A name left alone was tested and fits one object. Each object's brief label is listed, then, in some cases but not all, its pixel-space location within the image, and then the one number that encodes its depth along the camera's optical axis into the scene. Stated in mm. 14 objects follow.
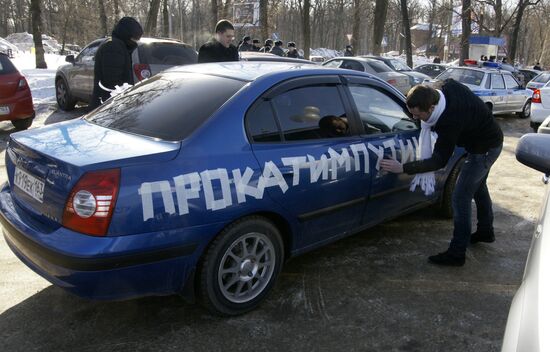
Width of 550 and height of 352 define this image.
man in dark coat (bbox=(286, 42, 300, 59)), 16253
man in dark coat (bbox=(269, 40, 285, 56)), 15453
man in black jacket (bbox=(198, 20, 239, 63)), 6520
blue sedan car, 2508
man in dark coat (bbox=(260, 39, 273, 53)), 16641
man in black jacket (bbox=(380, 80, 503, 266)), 3549
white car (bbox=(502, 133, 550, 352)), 1358
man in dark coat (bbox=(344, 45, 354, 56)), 21000
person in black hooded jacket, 5668
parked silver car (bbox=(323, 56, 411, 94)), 13278
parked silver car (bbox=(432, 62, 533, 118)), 12804
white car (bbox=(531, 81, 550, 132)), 10930
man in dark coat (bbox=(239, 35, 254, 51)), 15903
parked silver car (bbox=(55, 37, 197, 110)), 8930
